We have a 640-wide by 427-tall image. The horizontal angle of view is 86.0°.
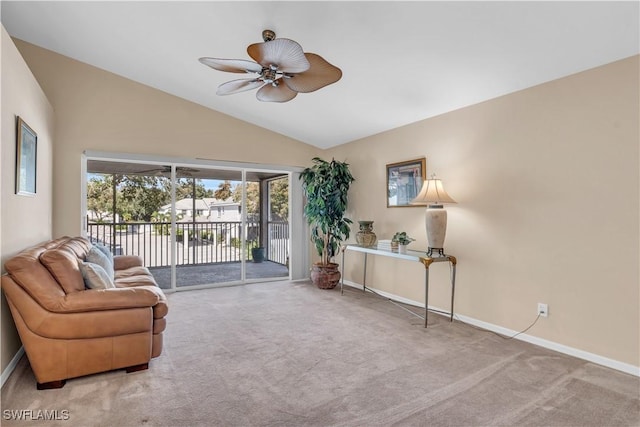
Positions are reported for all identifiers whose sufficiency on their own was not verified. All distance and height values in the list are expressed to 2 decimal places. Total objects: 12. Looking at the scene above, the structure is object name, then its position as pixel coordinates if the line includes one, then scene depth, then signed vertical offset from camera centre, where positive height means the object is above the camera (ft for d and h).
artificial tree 16.85 +0.24
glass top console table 11.37 -1.49
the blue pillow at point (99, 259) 9.87 -1.36
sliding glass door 15.40 -0.30
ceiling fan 7.18 +3.42
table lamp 11.79 +0.06
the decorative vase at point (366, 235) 15.24 -0.94
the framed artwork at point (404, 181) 13.88 +1.44
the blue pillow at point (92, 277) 8.13 -1.55
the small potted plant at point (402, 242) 12.69 -1.02
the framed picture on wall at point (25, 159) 8.54 +1.44
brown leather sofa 7.25 -2.37
